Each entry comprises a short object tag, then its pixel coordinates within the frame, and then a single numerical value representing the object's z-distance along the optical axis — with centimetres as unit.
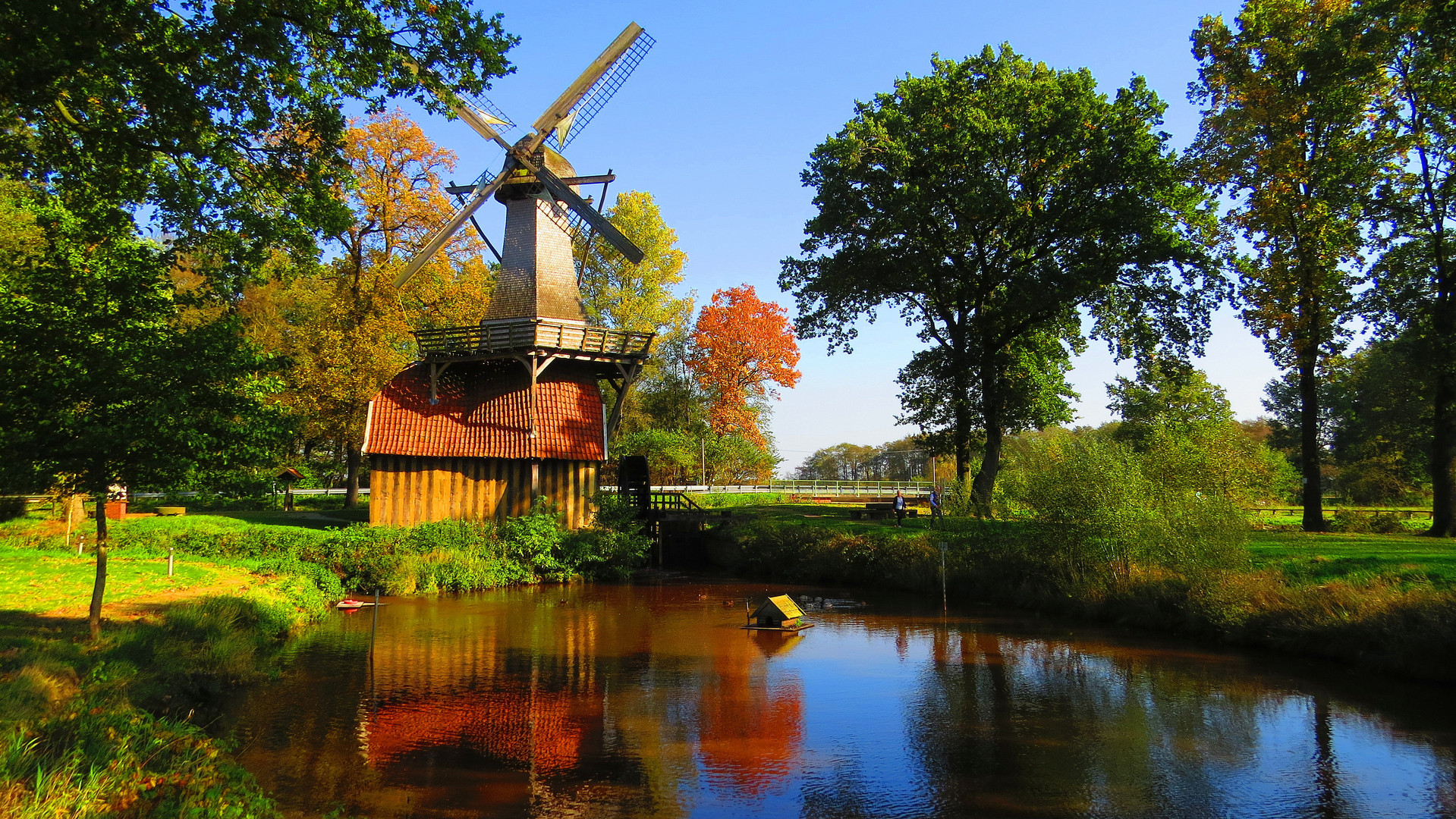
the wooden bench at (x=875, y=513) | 3178
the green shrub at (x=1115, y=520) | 1653
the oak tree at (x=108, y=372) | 1034
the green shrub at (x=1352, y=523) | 2320
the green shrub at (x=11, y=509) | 2484
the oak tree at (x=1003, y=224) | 2491
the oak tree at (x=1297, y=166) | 2131
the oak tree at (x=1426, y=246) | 1956
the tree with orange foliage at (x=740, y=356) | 4884
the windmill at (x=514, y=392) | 2573
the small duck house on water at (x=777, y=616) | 1789
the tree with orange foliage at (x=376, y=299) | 3064
